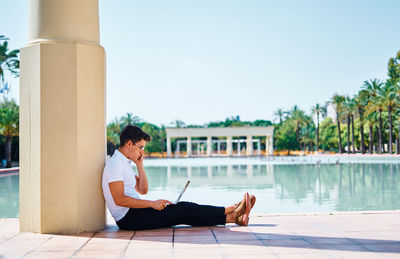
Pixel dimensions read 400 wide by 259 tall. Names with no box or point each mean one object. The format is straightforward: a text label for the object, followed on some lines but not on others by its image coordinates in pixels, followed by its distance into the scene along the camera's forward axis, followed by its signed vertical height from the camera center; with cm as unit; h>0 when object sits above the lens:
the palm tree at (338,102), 4688 +397
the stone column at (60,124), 377 +14
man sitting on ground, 376 -70
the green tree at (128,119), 5372 +259
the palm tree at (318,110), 5394 +350
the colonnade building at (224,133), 4759 +41
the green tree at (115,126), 5228 +158
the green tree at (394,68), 4528 +776
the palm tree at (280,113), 6325 +369
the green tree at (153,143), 5444 -80
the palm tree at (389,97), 3691 +362
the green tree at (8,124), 2527 +97
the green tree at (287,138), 5719 -33
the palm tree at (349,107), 4481 +321
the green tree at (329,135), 5772 +4
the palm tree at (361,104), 4181 +344
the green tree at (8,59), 2699 +558
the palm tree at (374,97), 3831 +381
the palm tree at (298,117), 5628 +263
